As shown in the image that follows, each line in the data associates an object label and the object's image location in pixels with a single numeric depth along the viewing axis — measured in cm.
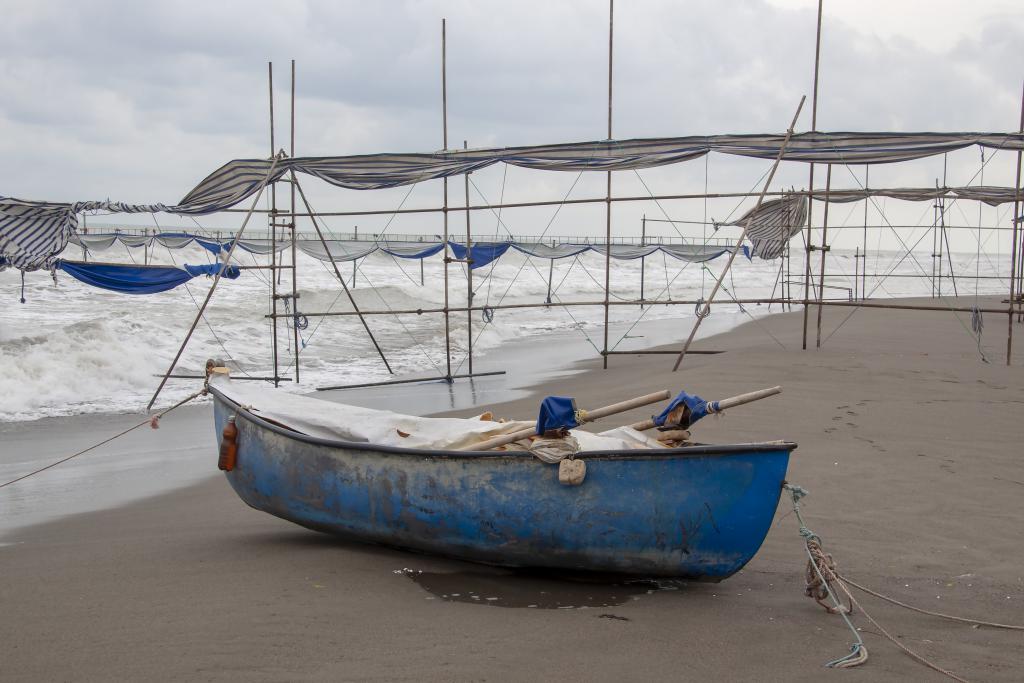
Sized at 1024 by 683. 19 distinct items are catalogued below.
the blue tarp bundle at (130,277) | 1146
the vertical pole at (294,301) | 1165
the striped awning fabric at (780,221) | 1585
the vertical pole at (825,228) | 1142
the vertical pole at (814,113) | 1132
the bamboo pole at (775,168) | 989
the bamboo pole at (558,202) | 1123
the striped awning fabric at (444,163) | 1005
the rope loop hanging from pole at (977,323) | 1193
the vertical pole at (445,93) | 1195
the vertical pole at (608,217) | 1168
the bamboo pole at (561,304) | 1186
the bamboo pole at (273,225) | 1159
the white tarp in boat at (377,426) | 455
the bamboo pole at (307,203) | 1105
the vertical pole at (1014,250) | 1077
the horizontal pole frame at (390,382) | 1169
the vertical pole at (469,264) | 1170
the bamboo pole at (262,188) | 992
